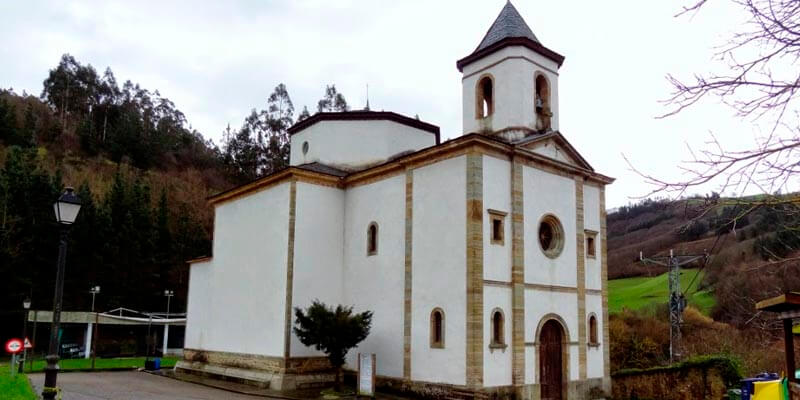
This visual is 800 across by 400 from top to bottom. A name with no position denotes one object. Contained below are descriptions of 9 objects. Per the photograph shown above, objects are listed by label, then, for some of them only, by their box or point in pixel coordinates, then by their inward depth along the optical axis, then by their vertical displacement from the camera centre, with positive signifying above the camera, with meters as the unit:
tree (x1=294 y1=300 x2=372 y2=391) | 18.08 -0.40
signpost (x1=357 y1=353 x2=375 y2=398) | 17.03 -1.58
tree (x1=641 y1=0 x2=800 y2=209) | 4.39 +1.65
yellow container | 8.99 -0.95
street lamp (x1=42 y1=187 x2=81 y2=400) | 8.73 +0.63
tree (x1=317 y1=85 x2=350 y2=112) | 65.38 +21.72
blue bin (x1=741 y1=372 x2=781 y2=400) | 11.58 -1.15
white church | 17.44 +2.06
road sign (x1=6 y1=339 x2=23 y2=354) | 19.19 -1.09
